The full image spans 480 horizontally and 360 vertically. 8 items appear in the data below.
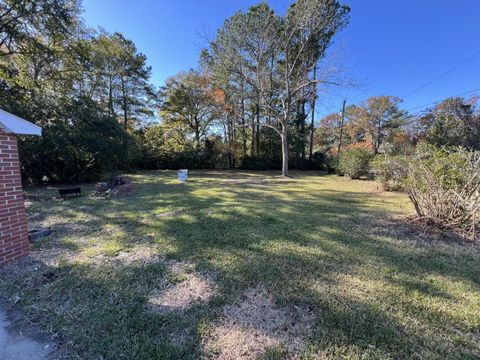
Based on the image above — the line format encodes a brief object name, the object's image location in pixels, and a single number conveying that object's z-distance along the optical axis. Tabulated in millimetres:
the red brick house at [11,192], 2729
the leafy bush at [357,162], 12281
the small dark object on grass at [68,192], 6879
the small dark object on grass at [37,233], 3631
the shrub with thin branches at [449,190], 3650
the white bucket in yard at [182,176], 11352
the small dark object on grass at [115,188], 7516
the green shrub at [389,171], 7028
